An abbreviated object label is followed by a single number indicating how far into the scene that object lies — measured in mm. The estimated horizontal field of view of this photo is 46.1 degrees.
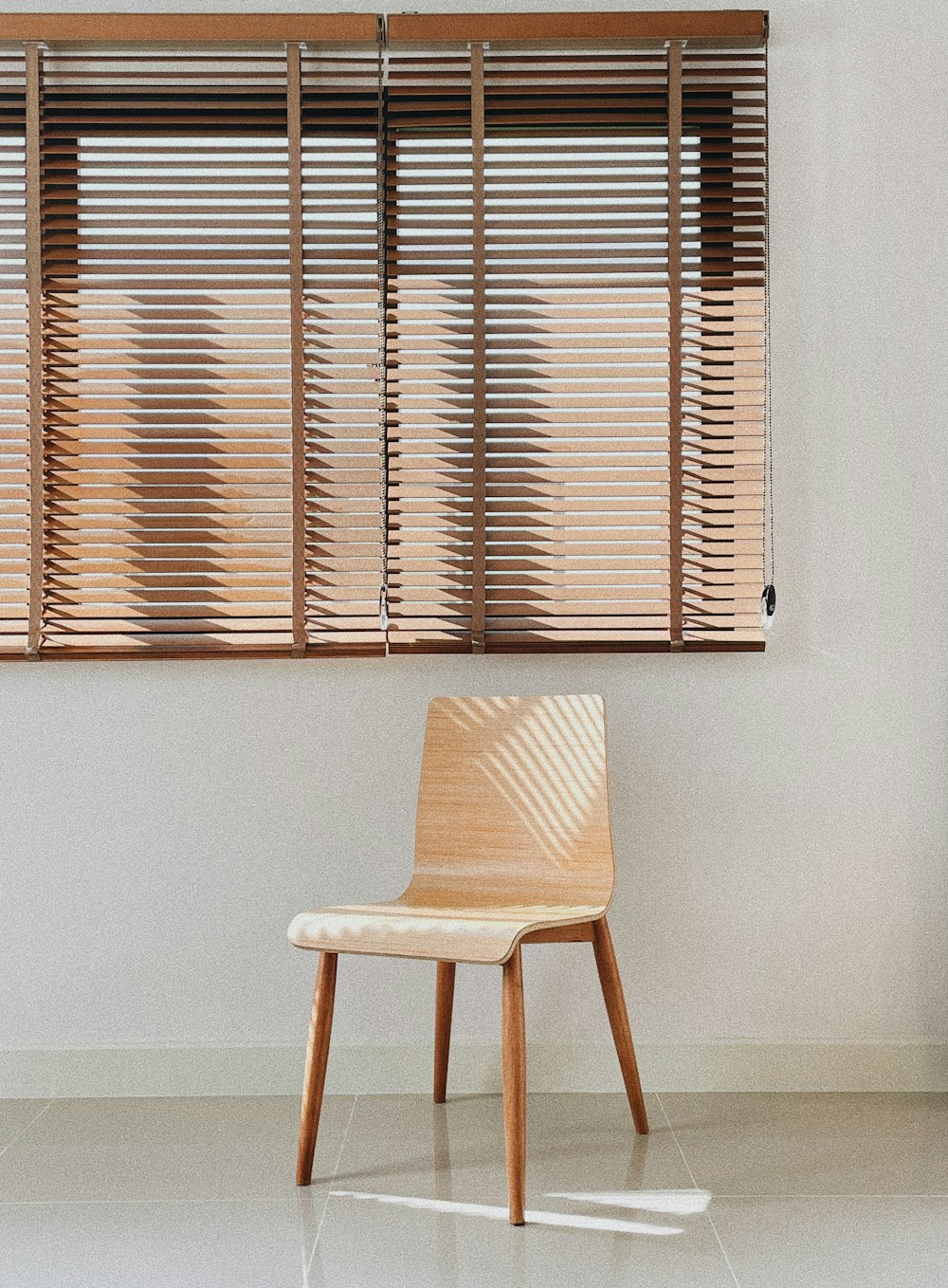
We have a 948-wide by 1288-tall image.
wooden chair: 2105
